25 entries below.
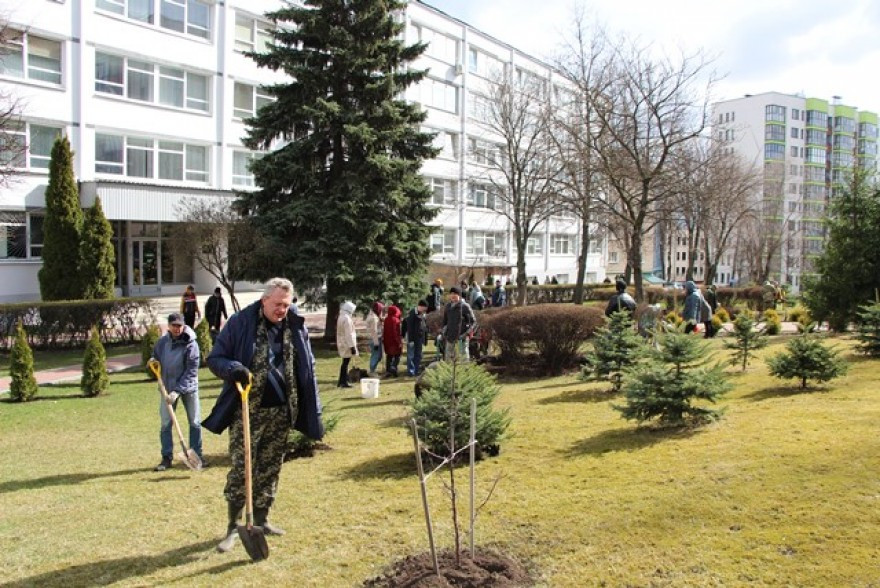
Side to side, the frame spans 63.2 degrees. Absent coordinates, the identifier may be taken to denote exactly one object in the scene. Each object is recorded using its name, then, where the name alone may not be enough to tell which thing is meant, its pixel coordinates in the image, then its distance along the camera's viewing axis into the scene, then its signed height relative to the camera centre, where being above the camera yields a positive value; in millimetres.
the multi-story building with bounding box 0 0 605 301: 25484 +5868
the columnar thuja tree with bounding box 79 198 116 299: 22978 +64
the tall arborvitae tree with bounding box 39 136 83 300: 22969 +895
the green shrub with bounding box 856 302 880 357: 12398 -991
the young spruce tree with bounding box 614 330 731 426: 7652 -1236
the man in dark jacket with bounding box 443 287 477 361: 13188 -999
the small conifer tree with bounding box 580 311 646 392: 10805 -1186
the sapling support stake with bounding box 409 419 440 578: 3921 -1213
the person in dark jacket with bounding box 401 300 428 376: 14711 -1446
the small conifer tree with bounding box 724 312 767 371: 12188 -1120
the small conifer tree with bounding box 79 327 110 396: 12828 -2008
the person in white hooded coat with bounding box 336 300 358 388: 13273 -1364
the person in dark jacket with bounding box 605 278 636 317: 12445 -538
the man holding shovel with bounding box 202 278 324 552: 5027 -897
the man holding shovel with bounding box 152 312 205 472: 7734 -1234
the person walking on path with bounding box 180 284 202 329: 19453 -1185
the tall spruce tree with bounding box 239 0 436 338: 18781 +2785
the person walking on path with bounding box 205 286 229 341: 19188 -1276
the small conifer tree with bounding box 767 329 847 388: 9805 -1213
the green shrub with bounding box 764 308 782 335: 19156 -1341
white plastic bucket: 12242 -2104
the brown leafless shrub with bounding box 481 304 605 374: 13391 -1169
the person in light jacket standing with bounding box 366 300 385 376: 14643 -1489
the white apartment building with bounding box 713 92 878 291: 89812 +18887
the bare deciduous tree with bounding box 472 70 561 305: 30219 +5360
